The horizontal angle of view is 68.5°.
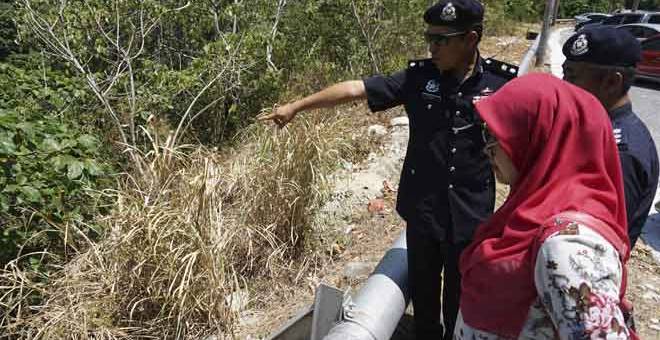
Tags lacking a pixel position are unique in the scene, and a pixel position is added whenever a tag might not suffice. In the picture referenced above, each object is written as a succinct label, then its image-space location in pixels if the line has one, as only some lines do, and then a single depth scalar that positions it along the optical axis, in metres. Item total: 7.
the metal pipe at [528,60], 8.61
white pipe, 1.99
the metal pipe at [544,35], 11.78
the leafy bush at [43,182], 2.71
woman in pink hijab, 1.03
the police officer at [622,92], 1.66
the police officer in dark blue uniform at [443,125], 2.04
